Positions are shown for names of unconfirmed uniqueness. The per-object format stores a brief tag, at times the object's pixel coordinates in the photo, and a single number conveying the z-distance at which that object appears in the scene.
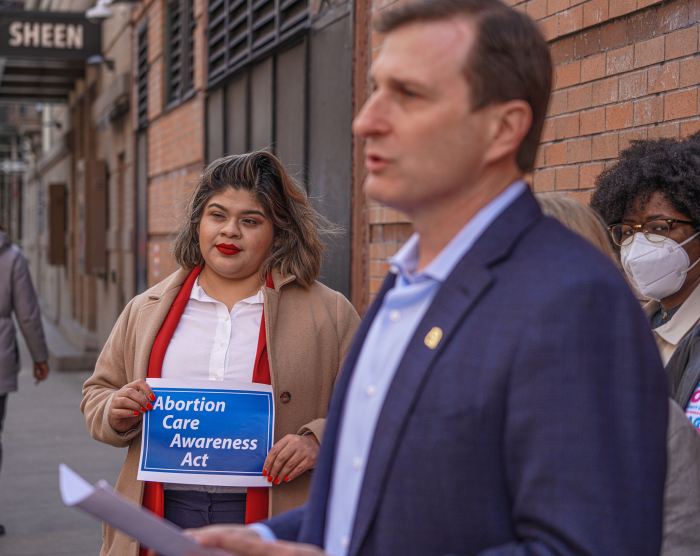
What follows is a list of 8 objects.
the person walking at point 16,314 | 6.87
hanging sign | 14.03
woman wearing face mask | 2.80
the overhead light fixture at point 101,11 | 13.08
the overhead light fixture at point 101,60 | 15.16
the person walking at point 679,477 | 2.03
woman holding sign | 3.15
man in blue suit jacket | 1.37
